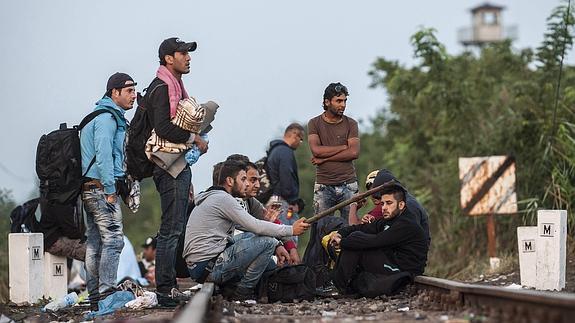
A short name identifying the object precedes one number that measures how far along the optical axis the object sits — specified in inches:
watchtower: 5236.2
